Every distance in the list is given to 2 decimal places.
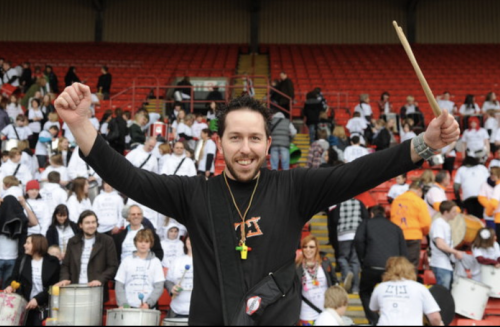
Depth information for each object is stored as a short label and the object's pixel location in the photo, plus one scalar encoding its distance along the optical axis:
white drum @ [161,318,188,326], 6.37
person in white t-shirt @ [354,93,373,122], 15.38
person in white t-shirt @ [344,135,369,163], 11.12
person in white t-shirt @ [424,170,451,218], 9.48
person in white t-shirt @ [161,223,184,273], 8.45
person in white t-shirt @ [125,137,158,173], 10.42
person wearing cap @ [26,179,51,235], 8.41
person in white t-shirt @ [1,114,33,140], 12.79
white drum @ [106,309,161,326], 6.30
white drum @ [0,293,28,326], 6.97
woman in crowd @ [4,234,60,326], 7.50
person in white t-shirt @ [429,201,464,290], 8.23
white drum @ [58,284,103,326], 6.80
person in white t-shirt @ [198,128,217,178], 10.86
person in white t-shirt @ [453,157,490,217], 10.46
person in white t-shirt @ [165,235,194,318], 7.37
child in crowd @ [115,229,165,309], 7.38
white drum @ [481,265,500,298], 8.30
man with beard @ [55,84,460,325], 2.07
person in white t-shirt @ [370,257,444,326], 6.09
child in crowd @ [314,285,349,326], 5.89
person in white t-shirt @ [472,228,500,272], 8.26
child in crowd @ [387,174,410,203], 9.94
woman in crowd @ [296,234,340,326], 7.18
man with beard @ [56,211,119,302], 7.54
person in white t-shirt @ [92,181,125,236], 8.83
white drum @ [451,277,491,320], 7.89
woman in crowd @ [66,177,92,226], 8.80
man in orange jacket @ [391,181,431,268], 8.41
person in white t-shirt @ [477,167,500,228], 9.70
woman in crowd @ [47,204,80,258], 8.18
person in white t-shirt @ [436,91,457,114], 16.19
